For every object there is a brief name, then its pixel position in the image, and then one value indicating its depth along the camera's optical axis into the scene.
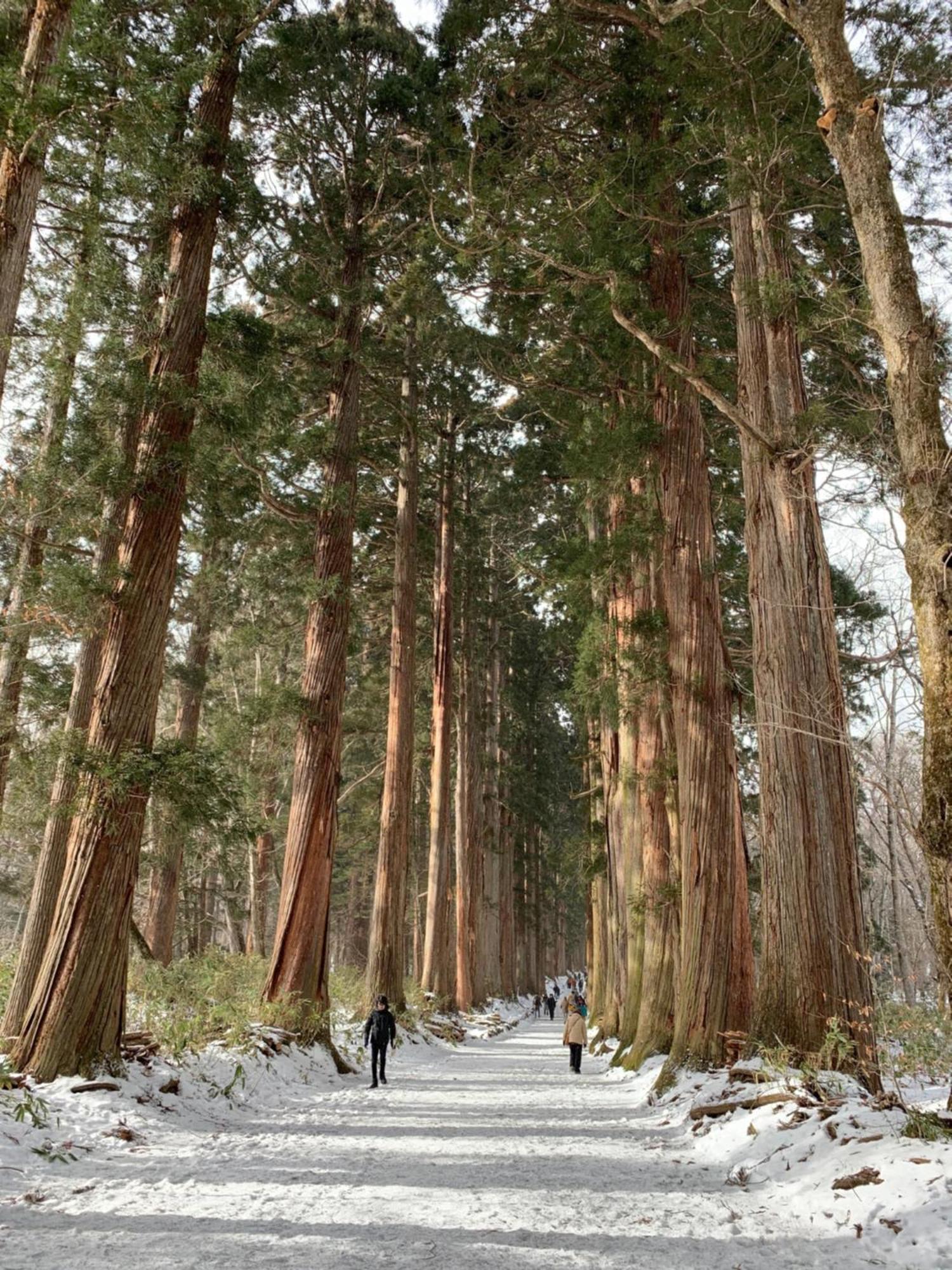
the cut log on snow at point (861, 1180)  3.79
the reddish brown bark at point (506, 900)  31.92
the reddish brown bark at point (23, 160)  5.15
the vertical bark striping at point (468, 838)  22.44
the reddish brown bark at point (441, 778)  19.48
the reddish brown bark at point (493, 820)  27.81
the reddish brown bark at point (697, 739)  8.12
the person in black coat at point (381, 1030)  9.49
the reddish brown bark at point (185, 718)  14.26
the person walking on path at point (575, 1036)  12.62
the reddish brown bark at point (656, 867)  10.95
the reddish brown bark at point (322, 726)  10.02
